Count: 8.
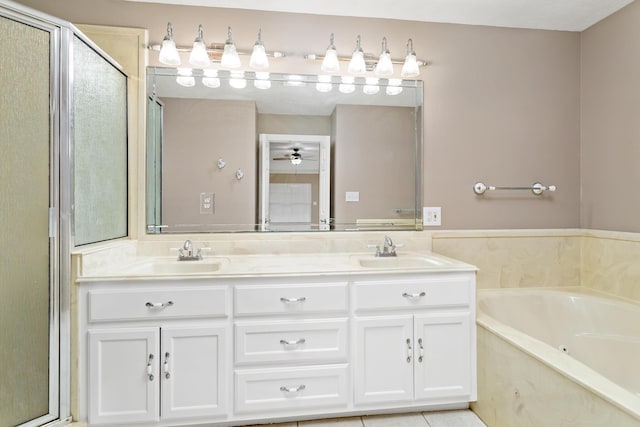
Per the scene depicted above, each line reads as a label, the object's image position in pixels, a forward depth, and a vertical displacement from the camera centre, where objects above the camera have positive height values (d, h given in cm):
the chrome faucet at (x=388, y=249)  206 -23
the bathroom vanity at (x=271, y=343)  150 -62
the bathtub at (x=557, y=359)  113 -65
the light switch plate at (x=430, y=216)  221 -2
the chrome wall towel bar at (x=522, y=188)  224 +17
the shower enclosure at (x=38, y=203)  133 +3
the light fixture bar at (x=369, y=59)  216 +99
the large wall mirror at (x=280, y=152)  204 +38
